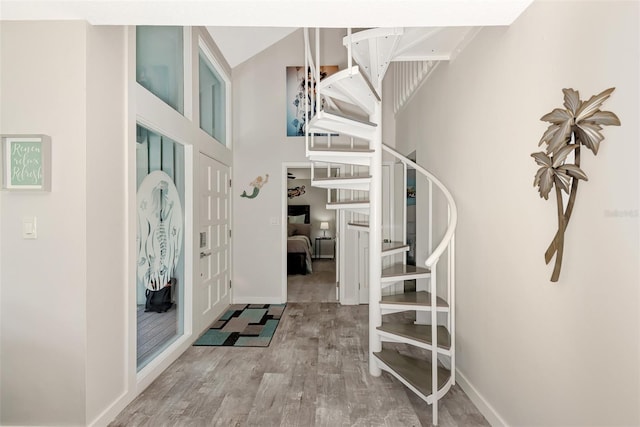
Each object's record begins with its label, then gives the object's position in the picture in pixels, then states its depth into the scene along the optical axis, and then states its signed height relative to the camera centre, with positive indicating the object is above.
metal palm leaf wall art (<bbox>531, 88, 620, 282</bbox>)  1.25 +0.26
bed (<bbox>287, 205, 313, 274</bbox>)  7.15 -0.90
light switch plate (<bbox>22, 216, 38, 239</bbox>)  1.89 -0.08
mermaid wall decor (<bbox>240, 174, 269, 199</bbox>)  4.90 +0.39
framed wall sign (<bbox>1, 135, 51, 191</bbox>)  1.85 +0.28
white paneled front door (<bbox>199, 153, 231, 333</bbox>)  3.71 -0.38
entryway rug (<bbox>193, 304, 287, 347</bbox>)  3.46 -1.29
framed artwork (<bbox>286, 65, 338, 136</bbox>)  4.94 +1.62
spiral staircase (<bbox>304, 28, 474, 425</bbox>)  2.32 +0.10
